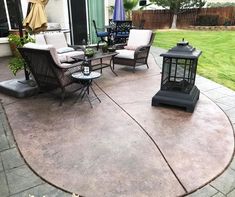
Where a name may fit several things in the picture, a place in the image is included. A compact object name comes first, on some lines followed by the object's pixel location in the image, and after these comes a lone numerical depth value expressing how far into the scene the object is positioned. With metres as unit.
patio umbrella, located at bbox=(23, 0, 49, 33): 4.88
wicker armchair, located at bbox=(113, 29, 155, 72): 5.76
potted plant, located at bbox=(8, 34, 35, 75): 4.43
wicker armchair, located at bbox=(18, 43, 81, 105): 3.67
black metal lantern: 3.57
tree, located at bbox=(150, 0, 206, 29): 16.86
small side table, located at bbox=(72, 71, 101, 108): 3.88
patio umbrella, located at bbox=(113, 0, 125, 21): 9.16
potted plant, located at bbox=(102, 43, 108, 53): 5.68
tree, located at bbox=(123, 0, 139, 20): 15.15
